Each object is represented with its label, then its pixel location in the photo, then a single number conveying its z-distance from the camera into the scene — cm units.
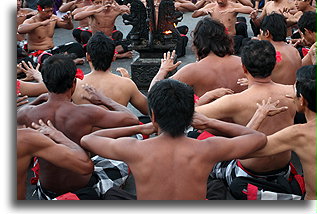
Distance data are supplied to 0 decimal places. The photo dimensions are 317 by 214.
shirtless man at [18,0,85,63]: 689
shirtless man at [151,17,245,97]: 390
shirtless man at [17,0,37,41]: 753
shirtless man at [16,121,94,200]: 263
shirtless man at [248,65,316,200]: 268
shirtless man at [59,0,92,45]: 756
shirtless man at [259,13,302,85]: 433
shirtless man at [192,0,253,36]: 711
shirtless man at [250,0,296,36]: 687
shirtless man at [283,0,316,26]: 648
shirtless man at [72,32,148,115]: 394
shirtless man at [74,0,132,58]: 734
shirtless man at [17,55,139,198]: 312
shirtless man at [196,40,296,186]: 322
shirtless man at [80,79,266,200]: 240
